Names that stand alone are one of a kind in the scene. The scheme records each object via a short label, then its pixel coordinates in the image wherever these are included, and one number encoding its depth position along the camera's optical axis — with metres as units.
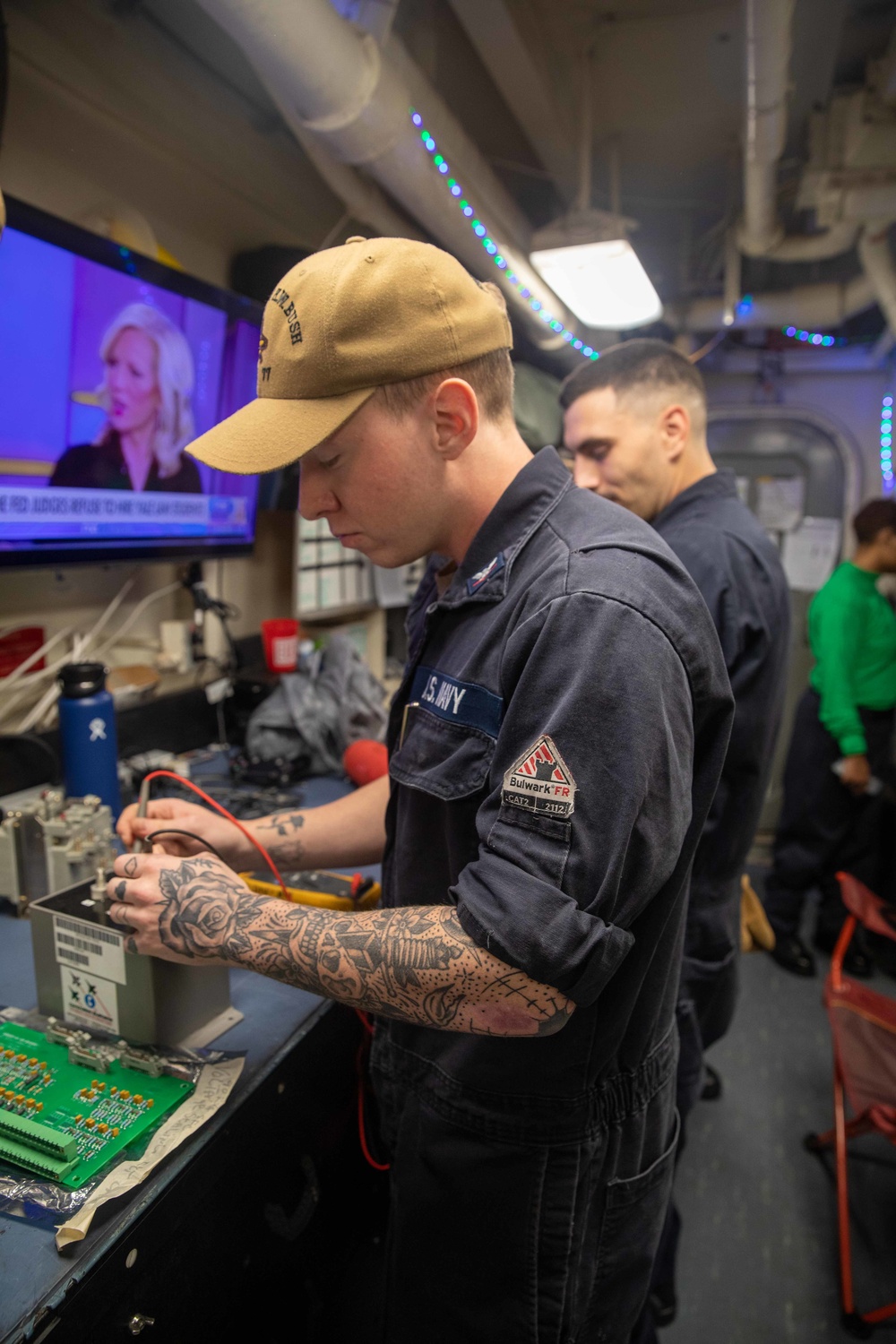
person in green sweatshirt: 3.30
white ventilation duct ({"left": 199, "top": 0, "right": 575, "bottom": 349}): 1.45
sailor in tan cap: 0.72
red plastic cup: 2.40
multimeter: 1.32
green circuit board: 0.83
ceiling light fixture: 2.40
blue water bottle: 1.66
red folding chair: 1.77
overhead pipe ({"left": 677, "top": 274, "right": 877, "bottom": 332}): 3.59
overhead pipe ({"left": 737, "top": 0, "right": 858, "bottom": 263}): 1.63
